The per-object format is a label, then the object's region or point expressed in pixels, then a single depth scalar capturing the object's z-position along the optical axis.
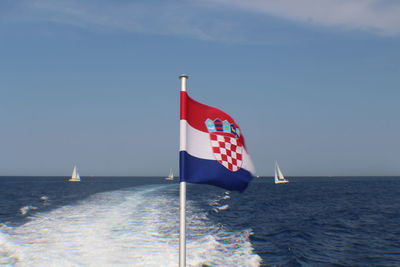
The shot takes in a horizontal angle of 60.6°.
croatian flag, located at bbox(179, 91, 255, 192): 7.18
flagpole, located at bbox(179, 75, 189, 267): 6.68
